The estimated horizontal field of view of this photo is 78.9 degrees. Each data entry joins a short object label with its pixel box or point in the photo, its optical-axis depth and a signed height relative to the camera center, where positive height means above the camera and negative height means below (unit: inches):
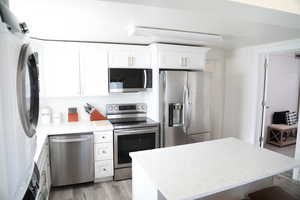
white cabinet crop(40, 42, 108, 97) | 111.4 +9.0
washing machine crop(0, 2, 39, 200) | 31.5 -5.6
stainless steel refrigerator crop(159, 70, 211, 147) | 117.3 -13.9
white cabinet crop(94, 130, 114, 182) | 109.7 -42.8
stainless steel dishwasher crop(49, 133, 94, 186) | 101.2 -42.2
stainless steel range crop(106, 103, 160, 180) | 112.9 -35.2
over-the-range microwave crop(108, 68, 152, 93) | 121.0 +2.9
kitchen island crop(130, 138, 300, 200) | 50.3 -27.4
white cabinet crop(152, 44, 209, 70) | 119.5 +19.4
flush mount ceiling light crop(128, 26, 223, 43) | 88.4 +26.6
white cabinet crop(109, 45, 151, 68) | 120.3 +18.9
